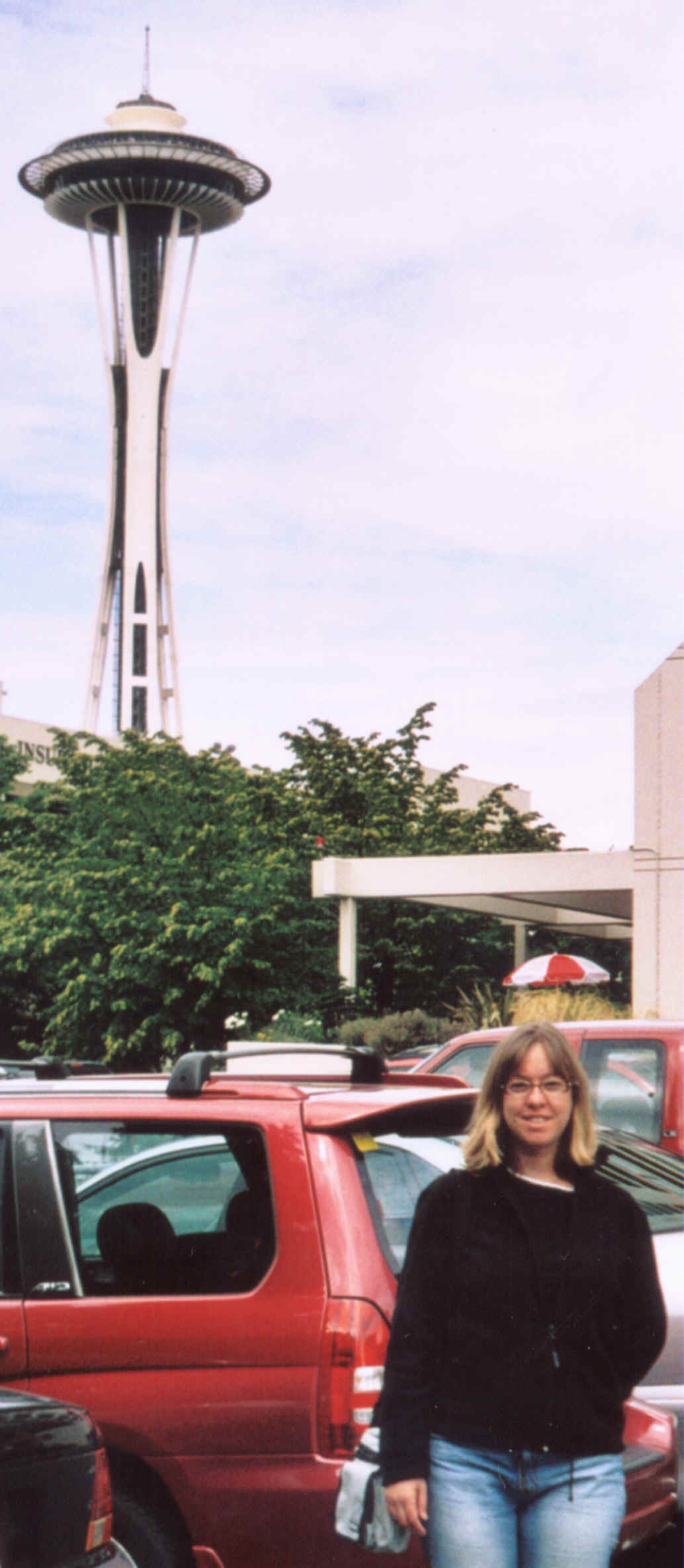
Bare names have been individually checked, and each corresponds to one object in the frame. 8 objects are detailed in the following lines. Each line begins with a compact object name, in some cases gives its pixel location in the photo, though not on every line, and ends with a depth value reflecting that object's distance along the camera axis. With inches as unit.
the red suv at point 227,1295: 187.0
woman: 149.0
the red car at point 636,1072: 383.6
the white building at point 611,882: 1107.3
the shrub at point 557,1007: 951.0
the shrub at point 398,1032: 1178.6
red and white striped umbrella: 1165.7
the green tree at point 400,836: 1887.3
